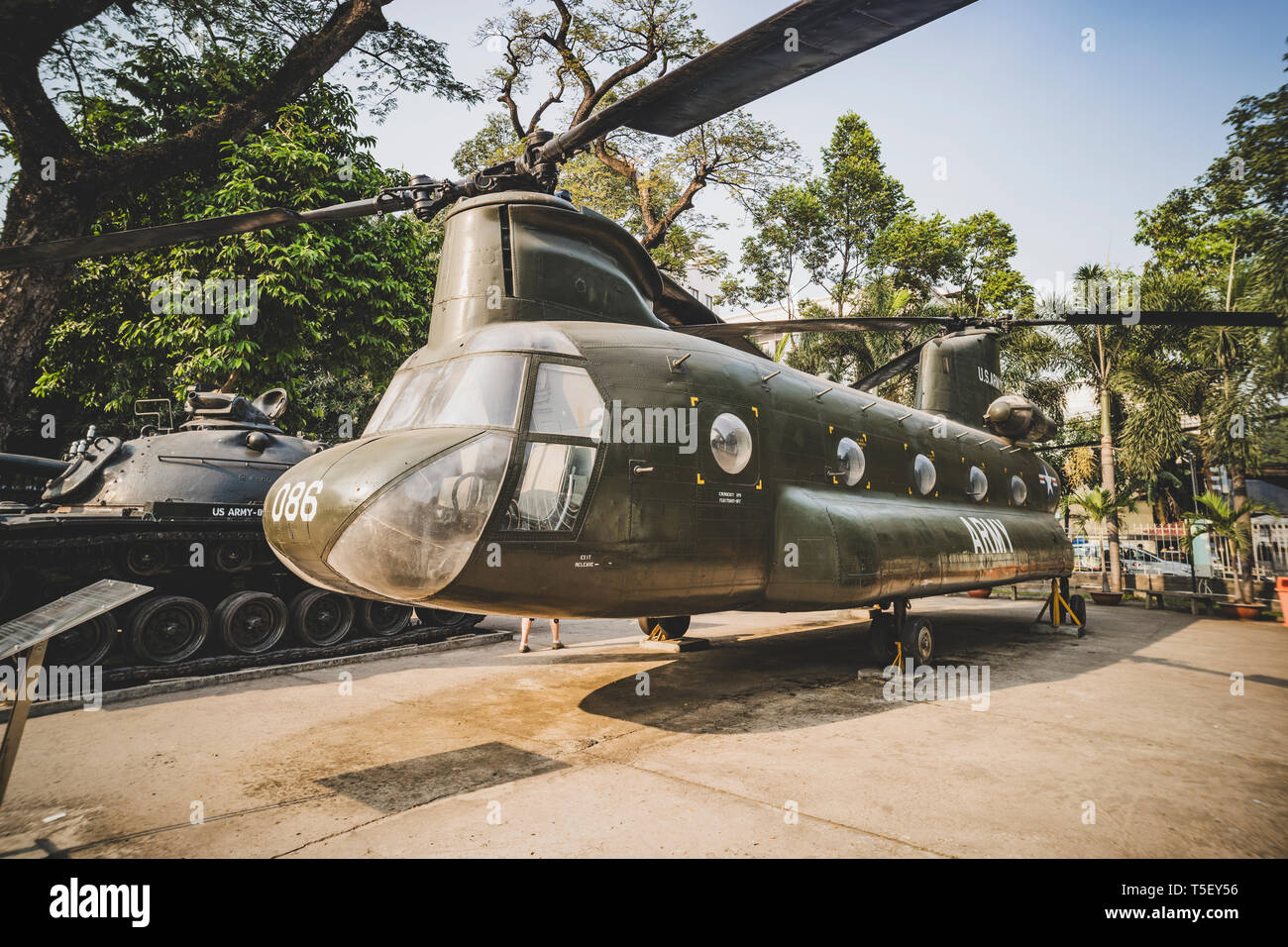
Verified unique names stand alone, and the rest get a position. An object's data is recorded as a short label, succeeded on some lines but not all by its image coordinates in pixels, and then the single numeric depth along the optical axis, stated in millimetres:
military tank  8414
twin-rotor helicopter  4918
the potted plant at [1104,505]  20828
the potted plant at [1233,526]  18250
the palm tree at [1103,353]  22547
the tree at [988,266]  30438
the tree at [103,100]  12633
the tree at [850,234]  29172
